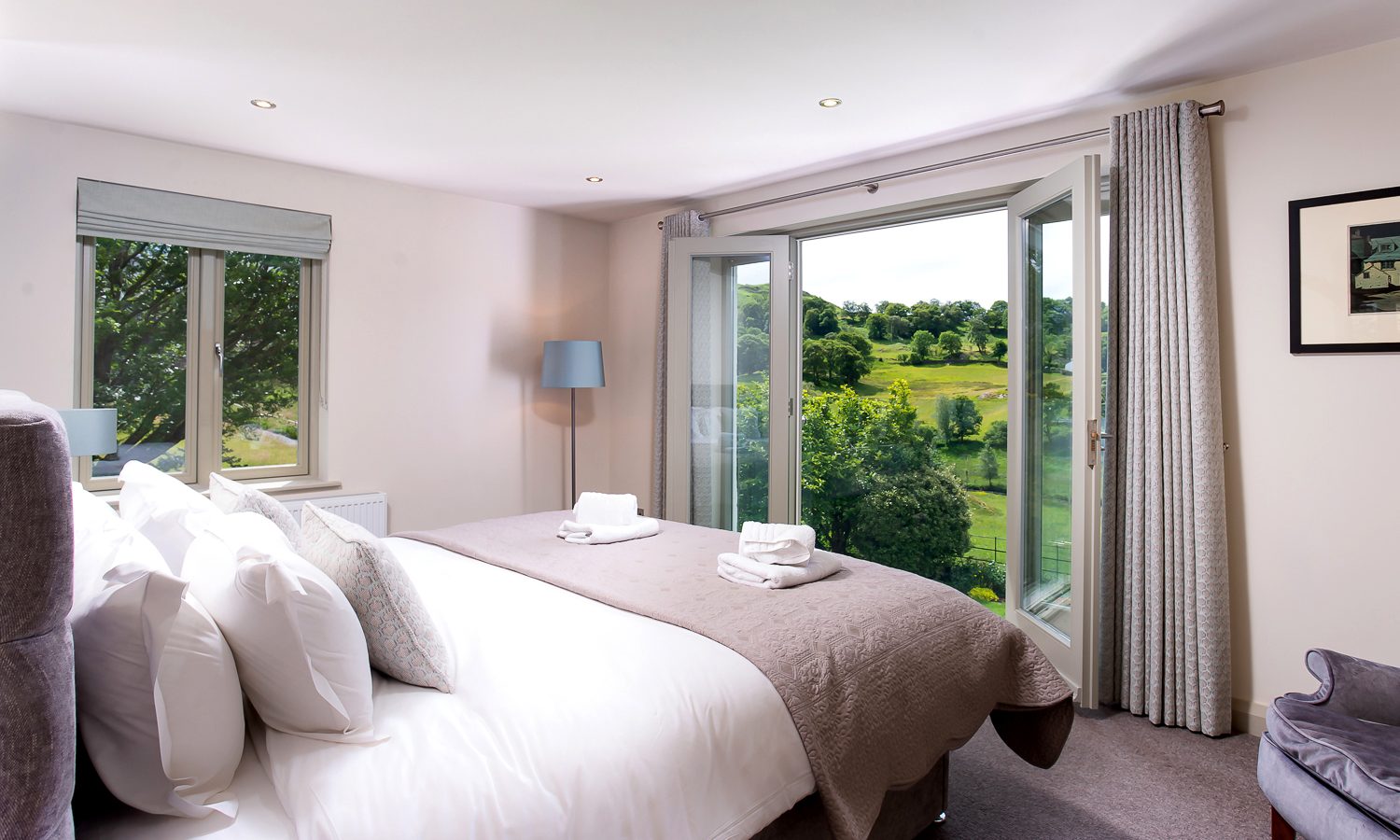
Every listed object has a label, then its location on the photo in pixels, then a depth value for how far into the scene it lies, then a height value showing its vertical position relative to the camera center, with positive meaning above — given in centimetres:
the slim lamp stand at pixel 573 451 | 484 -14
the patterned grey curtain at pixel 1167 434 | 274 -2
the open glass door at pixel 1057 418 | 290 +5
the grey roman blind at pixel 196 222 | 337 +100
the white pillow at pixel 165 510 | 168 -19
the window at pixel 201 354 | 353 +38
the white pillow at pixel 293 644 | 123 -36
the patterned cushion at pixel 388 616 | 146 -37
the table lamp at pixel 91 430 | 253 +0
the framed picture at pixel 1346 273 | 251 +54
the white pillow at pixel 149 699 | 105 -39
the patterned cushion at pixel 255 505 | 191 -20
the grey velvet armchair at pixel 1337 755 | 158 -74
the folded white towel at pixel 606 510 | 288 -31
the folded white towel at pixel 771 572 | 215 -42
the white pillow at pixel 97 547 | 112 -20
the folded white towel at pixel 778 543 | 224 -34
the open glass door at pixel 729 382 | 441 +29
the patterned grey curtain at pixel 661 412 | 474 +12
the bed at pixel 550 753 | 111 -54
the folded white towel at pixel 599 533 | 273 -38
